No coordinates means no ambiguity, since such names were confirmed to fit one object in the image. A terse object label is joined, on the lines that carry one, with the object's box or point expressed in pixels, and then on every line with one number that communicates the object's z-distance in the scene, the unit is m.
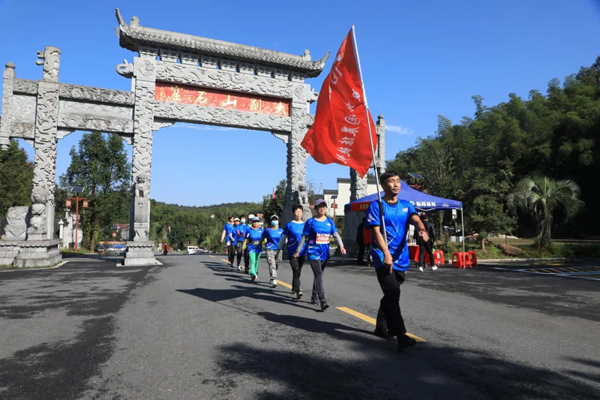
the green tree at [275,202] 43.69
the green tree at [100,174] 39.28
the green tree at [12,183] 26.36
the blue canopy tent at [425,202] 14.84
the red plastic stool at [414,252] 15.00
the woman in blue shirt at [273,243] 9.62
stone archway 16.20
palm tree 21.89
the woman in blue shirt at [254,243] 10.64
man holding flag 4.48
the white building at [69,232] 46.02
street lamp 30.39
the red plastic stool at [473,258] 15.63
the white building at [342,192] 65.94
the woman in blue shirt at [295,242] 7.77
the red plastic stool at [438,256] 16.59
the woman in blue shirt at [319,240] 6.72
